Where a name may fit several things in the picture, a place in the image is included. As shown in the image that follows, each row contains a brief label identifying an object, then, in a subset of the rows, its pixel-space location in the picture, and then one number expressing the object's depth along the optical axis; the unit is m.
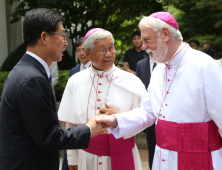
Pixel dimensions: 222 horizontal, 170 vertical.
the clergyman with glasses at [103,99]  2.72
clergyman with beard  2.20
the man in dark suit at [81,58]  5.02
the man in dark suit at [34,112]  1.77
